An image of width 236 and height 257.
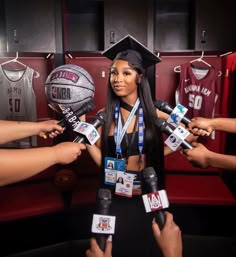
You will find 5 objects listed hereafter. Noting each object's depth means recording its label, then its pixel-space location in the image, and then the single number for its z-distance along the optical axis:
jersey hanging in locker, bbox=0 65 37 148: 3.38
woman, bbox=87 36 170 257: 2.31
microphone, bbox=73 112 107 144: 1.75
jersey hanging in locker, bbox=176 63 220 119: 3.42
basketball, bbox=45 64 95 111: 2.14
